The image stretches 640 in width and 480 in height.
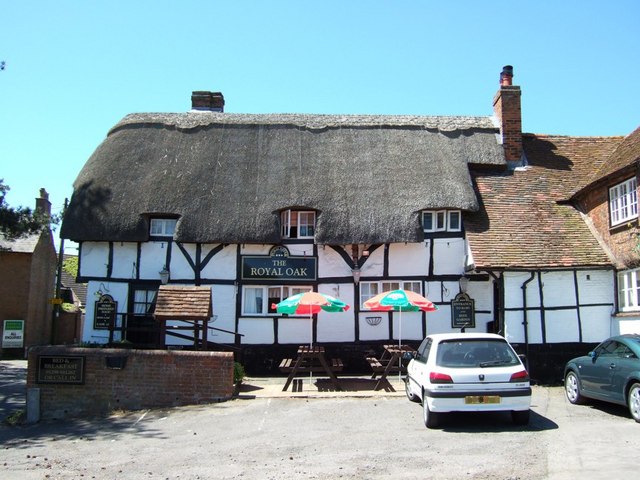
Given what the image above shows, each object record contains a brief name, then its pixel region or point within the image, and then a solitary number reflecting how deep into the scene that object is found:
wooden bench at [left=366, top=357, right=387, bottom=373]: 13.45
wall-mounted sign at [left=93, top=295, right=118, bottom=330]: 16.11
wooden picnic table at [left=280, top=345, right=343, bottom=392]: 12.84
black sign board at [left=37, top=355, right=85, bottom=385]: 11.80
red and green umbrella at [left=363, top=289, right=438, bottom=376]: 13.52
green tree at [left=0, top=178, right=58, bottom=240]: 18.28
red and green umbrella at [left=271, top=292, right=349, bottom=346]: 13.44
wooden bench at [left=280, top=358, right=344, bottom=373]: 12.91
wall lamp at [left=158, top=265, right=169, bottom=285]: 16.02
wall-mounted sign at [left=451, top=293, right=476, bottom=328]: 15.75
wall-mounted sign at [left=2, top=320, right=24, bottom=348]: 26.59
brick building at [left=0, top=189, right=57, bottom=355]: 26.95
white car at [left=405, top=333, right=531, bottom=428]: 8.70
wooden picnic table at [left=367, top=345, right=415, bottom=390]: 13.07
